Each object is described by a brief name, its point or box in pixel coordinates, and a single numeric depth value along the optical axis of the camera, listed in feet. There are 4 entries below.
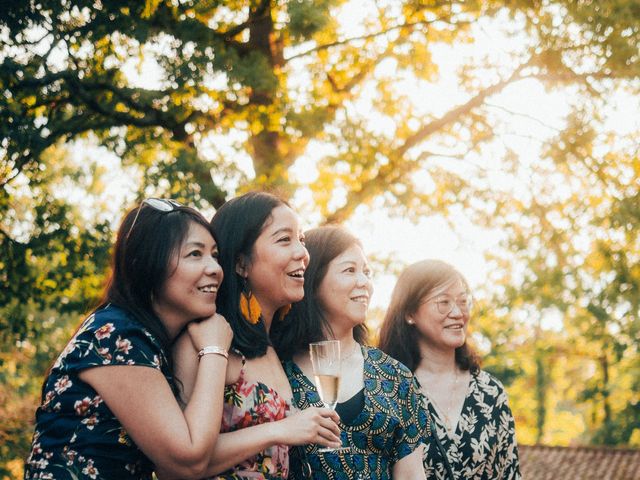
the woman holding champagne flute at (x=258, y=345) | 9.53
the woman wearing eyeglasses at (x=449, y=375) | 14.90
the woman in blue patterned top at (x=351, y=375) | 11.75
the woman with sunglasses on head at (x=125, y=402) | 8.59
